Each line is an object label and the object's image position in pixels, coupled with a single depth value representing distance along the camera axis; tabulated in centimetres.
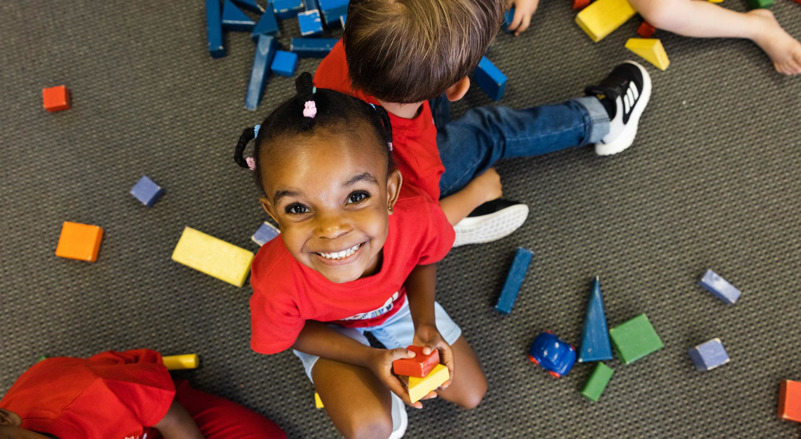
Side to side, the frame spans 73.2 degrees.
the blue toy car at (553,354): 101
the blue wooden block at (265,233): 110
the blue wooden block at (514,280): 108
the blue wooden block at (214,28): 118
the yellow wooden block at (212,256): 109
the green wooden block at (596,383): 103
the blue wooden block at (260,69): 116
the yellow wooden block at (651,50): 116
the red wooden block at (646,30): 116
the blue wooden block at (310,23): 117
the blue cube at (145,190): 112
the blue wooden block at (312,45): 116
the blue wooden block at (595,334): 104
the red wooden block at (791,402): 100
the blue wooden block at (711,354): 102
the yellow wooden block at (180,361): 106
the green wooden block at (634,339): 104
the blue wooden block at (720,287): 105
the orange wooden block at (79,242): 110
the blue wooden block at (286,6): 118
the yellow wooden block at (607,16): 118
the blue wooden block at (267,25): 118
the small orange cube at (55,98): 117
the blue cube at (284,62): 117
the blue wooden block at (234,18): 119
